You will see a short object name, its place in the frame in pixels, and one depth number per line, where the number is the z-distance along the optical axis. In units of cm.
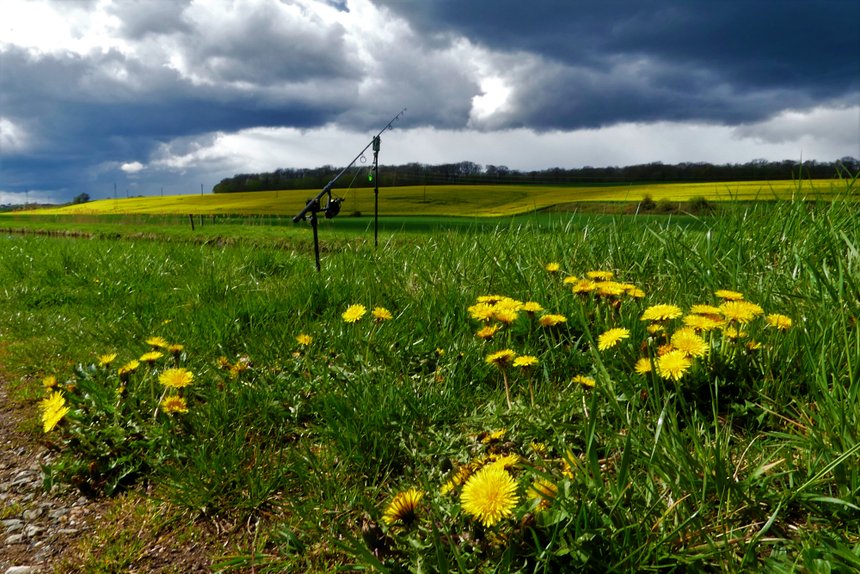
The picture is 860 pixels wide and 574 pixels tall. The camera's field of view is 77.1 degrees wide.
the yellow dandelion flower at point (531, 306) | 237
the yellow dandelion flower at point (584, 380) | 198
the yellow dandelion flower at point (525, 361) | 200
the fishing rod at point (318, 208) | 482
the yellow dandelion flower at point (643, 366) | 192
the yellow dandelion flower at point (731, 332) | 204
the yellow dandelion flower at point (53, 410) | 214
